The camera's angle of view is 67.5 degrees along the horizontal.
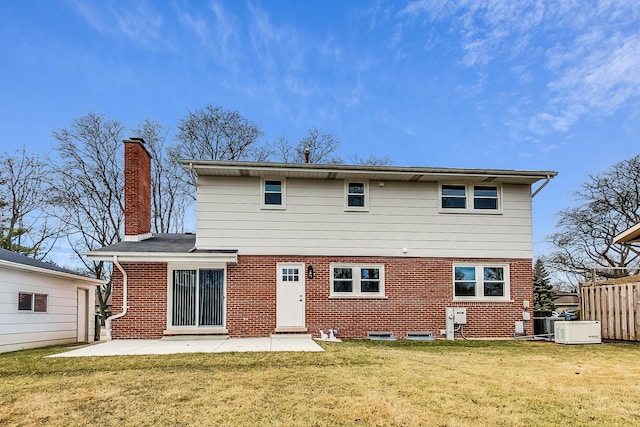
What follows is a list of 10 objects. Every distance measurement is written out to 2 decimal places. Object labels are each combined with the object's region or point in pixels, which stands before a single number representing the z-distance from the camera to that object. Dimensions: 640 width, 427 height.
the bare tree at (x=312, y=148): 28.84
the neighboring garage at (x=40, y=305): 11.66
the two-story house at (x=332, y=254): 13.45
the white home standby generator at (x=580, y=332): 12.55
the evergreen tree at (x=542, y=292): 23.50
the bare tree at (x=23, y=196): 25.38
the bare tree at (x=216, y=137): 26.91
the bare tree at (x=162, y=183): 27.00
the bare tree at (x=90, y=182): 24.89
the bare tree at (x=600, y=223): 28.05
